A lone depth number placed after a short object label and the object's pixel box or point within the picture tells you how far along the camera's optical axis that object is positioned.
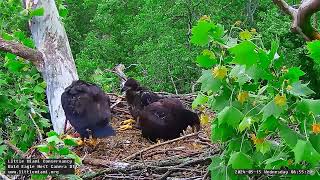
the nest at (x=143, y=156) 4.27
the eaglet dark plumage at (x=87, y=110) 5.41
